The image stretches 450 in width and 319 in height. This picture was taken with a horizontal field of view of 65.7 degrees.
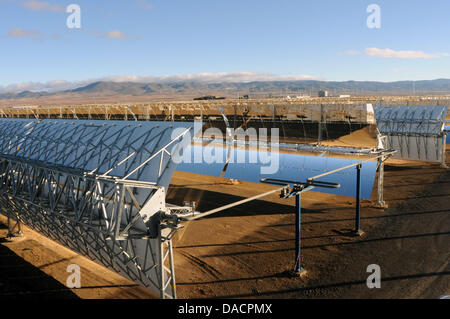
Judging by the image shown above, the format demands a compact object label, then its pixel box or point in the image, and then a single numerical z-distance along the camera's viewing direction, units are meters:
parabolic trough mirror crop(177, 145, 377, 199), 26.08
